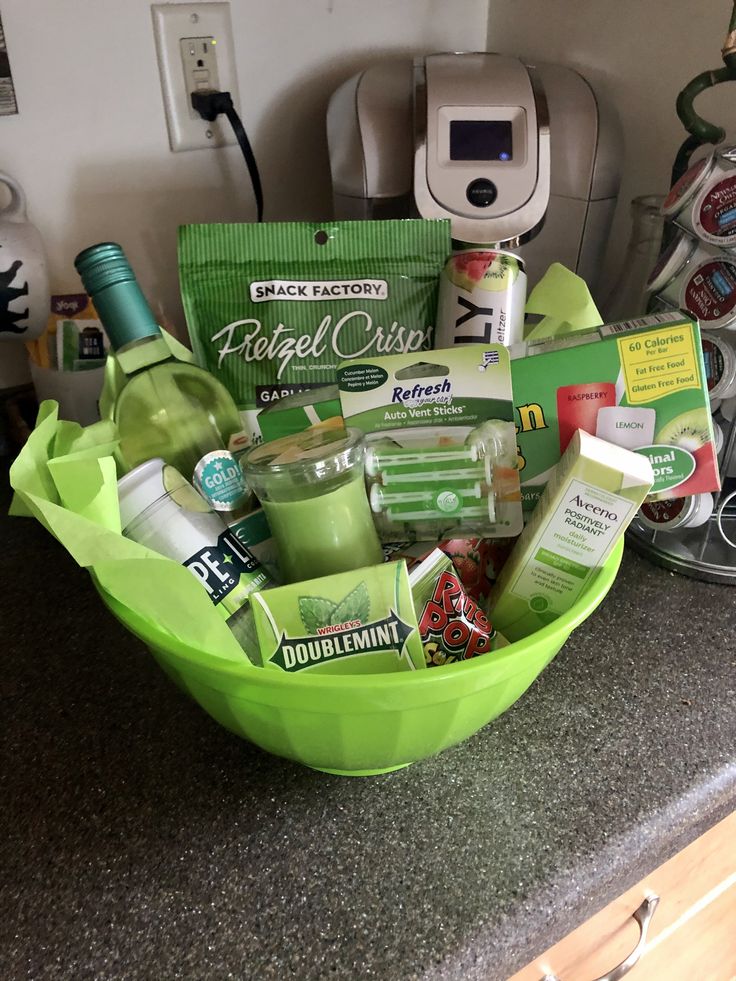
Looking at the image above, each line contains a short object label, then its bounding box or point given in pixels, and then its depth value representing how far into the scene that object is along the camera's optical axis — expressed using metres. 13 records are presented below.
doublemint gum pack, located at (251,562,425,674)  0.45
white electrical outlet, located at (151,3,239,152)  0.84
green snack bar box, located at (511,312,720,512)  0.54
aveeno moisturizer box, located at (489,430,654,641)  0.48
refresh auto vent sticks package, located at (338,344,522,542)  0.54
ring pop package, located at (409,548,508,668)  0.49
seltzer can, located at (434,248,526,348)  0.64
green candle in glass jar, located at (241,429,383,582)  0.50
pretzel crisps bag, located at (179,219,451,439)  0.68
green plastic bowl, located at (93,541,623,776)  0.40
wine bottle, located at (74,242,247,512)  0.54
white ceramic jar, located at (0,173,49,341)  0.73
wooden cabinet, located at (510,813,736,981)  0.55
